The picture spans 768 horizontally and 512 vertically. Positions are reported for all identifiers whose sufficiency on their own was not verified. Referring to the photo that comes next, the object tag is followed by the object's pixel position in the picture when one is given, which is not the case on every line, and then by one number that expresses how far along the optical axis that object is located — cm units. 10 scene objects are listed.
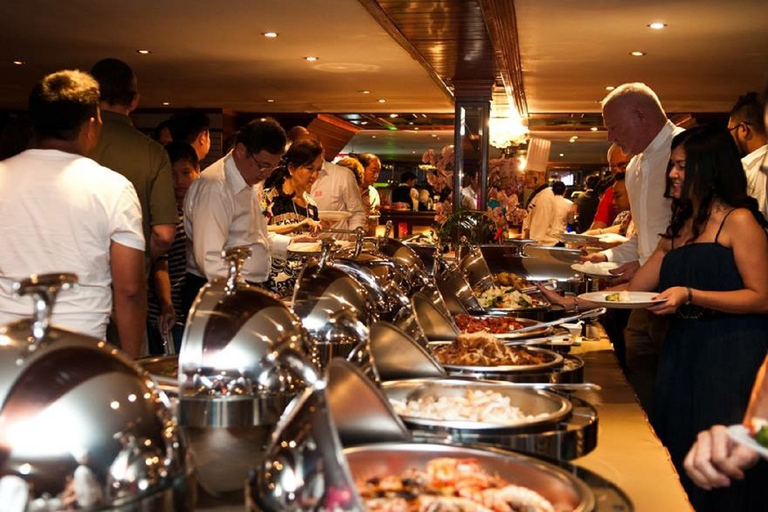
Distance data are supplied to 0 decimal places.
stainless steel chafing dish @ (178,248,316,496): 124
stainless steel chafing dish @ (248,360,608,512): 92
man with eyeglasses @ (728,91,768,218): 465
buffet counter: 149
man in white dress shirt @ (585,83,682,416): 420
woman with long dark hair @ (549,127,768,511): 301
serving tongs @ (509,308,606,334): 261
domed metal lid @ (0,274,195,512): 88
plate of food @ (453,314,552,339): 275
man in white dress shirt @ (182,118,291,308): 350
